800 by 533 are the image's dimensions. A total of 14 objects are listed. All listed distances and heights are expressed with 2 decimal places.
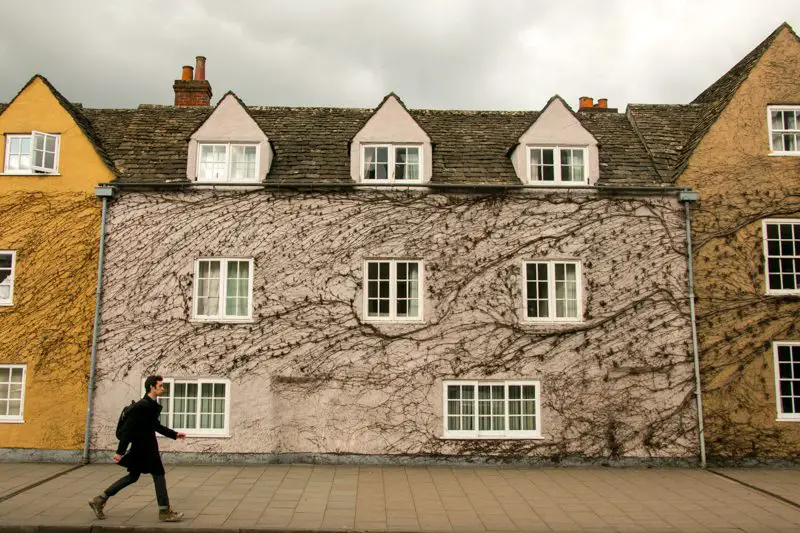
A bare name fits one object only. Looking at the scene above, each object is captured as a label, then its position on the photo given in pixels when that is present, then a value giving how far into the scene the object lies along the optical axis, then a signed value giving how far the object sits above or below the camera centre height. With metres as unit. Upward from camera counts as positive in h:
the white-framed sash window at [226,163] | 15.14 +4.27
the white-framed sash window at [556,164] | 15.23 +4.34
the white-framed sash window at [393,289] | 14.41 +1.04
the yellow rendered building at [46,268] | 13.89 +1.47
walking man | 9.25 -1.98
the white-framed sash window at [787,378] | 14.05 -1.03
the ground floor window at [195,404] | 14.02 -1.75
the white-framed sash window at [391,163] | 15.16 +4.31
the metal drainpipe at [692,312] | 13.87 +0.53
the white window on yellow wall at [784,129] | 15.20 +5.26
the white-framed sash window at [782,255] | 14.59 +1.96
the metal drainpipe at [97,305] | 13.77 +0.58
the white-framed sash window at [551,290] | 14.45 +1.04
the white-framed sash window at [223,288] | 14.41 +1.03
